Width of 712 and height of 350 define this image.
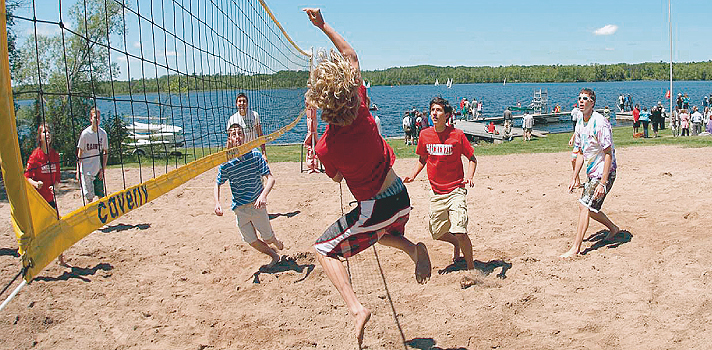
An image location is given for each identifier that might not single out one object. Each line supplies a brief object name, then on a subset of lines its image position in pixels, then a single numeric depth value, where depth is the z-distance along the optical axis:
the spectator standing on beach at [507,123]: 25.66
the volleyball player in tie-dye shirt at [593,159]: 5.34
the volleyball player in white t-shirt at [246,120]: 6.41
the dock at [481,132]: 24.04
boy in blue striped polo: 5.75
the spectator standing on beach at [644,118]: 21.06
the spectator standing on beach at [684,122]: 20.22
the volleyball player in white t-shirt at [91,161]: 6.79
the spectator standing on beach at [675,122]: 22.04
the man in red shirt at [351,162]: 3.05
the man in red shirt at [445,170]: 5.20
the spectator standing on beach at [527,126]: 23.70
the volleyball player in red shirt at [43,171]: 5.72
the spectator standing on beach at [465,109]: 37.25
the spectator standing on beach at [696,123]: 21.42
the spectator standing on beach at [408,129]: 19.78
